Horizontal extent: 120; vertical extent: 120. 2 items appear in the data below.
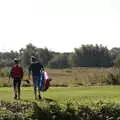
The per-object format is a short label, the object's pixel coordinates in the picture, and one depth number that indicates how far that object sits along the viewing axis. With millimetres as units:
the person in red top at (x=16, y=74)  25562
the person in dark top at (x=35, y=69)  25217
